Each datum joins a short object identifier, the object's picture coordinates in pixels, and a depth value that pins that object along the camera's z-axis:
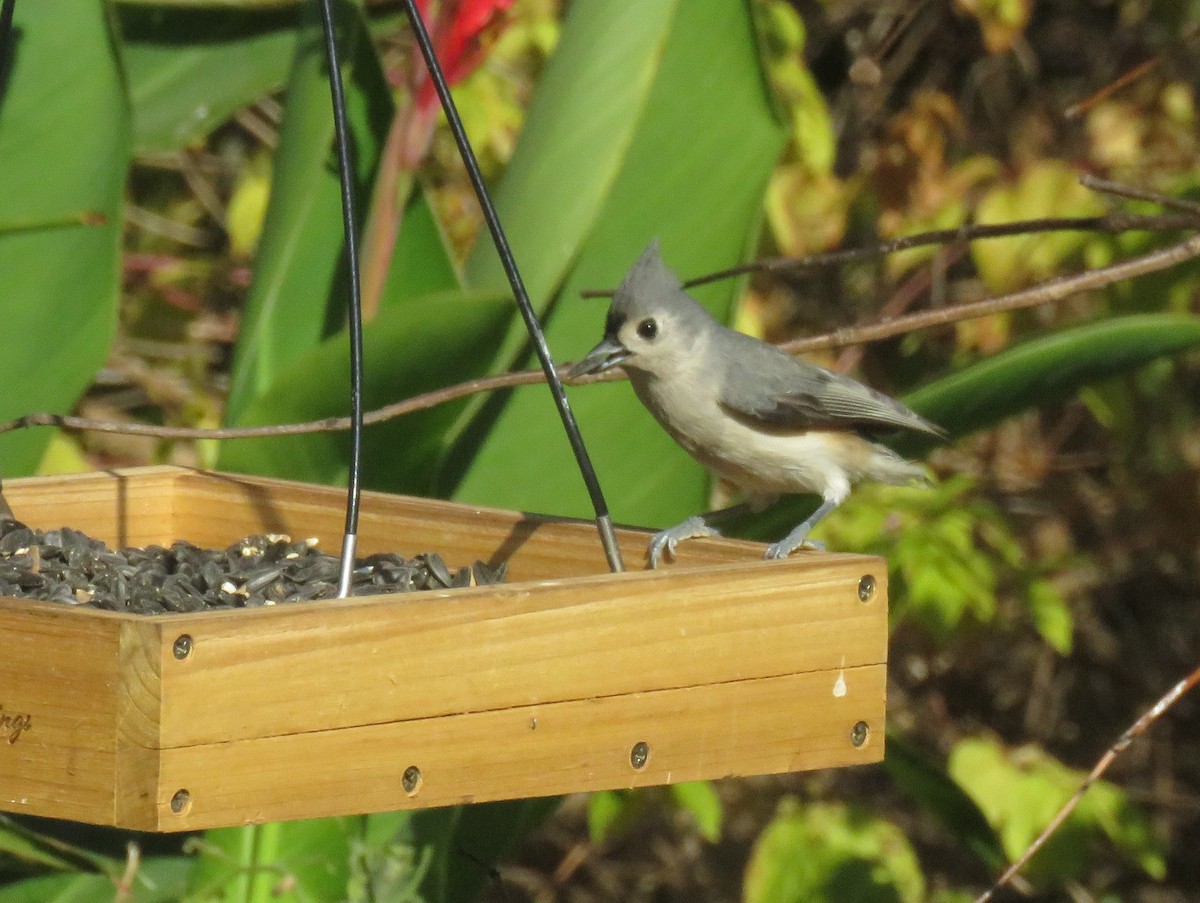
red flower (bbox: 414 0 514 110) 6.30
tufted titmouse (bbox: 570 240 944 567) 5.26
